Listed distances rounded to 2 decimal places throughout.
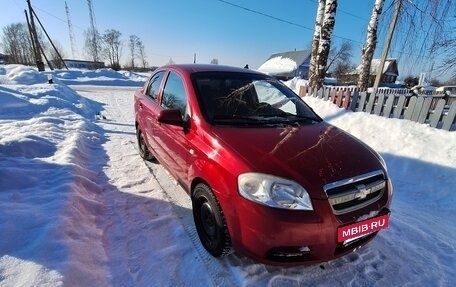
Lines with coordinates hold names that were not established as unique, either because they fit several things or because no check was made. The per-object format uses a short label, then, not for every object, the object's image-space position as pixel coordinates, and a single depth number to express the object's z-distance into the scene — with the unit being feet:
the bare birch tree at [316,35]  33.22
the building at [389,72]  151.84
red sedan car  6.64
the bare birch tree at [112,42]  192.65
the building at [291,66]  133.59
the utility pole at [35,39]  80.84
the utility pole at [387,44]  30.32
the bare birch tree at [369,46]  31.50
